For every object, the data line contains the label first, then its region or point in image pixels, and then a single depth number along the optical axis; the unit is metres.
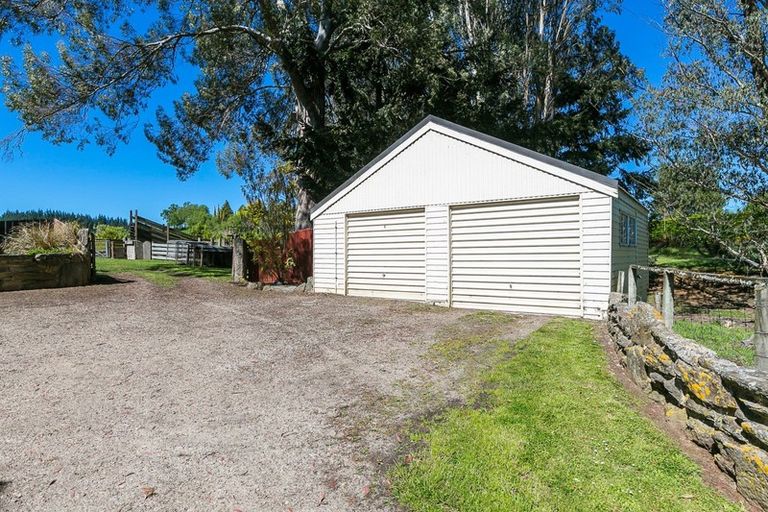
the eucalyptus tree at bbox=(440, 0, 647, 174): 16.19
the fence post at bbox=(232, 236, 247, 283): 13.66
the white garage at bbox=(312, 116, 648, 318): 7.78
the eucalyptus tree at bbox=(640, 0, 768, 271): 9.49
